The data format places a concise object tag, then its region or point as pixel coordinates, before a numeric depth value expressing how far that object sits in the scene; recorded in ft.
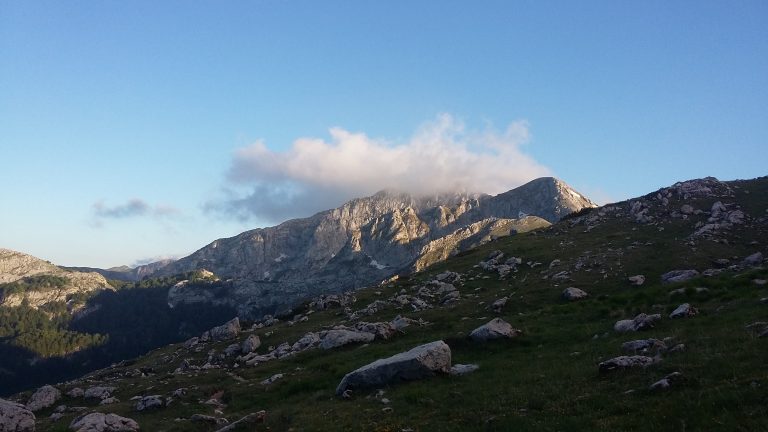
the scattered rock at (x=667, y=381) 66.33
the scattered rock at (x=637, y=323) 109.91
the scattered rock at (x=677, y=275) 175.63
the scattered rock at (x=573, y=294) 175.52
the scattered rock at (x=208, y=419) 104.16
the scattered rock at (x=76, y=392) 157.38
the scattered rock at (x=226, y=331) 257.44
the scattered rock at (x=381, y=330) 160.97
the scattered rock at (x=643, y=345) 89.25
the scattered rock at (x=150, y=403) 127.60
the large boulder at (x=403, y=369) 102.78
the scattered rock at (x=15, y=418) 103.40
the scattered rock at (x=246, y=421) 89.76
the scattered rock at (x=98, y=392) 153.36
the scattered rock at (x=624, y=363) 80.38
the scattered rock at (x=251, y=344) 199.41
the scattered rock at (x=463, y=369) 104.01
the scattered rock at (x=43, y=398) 144.56
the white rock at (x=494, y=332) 125.08
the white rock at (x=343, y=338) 164.66
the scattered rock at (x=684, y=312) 112.06
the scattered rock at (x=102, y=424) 101.09
